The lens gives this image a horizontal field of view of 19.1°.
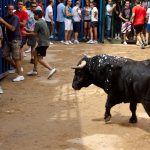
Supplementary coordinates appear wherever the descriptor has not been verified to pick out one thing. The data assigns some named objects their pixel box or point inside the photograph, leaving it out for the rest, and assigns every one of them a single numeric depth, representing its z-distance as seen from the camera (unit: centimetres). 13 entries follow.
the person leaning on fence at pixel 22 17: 1223
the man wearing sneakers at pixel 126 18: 1859
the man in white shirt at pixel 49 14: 1832
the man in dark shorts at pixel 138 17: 1764
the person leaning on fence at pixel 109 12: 1903
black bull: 667
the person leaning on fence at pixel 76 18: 1856
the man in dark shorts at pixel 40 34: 1102
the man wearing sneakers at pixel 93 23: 1858
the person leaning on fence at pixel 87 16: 1894
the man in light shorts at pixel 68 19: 1839
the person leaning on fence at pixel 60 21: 1883
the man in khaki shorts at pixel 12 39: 1070
